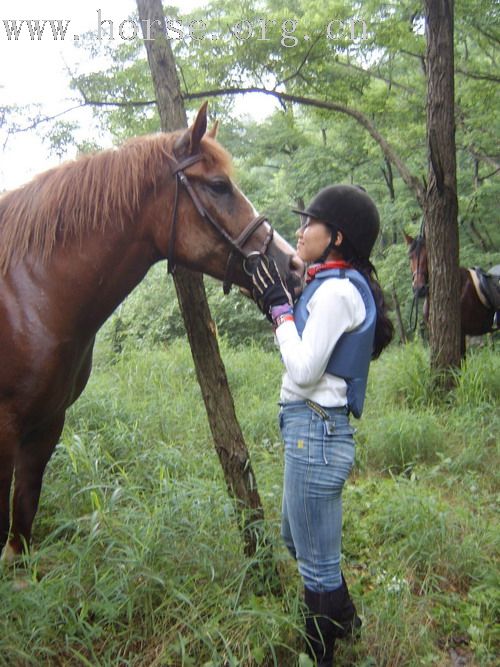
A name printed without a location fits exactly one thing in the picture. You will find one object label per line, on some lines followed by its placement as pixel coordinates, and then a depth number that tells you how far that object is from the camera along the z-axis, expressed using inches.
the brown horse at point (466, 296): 260.4
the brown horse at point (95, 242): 79.1
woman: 68.4
